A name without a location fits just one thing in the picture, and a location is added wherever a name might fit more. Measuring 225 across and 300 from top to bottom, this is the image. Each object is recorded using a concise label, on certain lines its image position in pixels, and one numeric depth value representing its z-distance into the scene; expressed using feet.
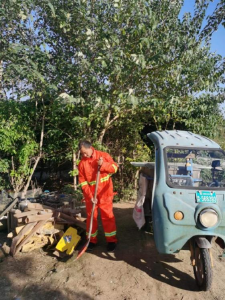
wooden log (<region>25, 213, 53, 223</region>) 13.31
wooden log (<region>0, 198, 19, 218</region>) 14.79
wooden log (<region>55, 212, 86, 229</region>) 14.15
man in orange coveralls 12.88
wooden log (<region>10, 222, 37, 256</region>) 12.39
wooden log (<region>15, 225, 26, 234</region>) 13.17
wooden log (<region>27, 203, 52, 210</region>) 14.55
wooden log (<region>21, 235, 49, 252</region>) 12.69
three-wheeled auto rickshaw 9.32
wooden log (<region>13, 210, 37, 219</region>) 13.55
